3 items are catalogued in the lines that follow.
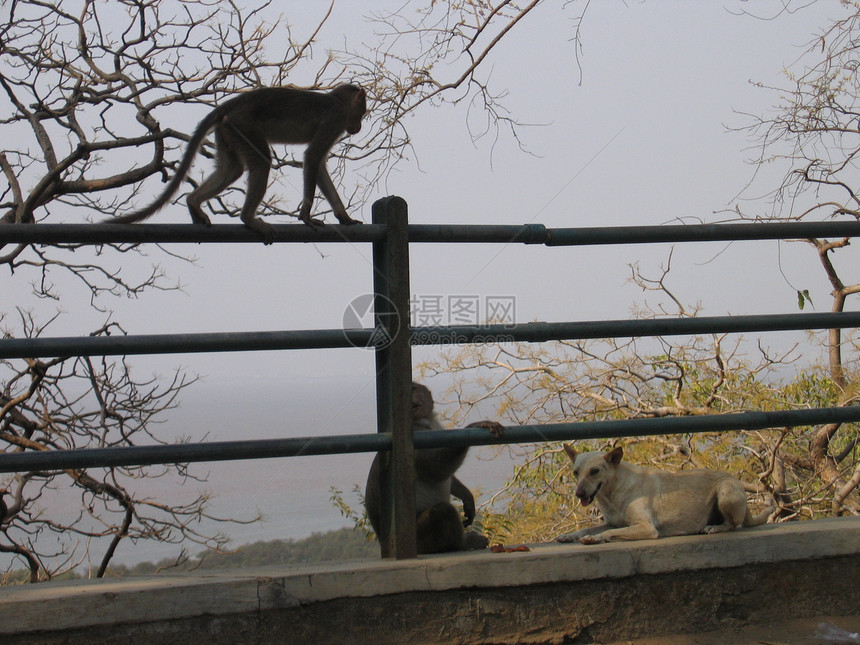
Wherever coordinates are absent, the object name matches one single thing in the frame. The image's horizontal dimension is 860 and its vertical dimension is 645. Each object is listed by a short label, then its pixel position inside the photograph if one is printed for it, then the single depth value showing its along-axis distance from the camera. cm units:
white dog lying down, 361
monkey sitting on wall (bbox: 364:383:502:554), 380
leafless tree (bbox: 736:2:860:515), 789
